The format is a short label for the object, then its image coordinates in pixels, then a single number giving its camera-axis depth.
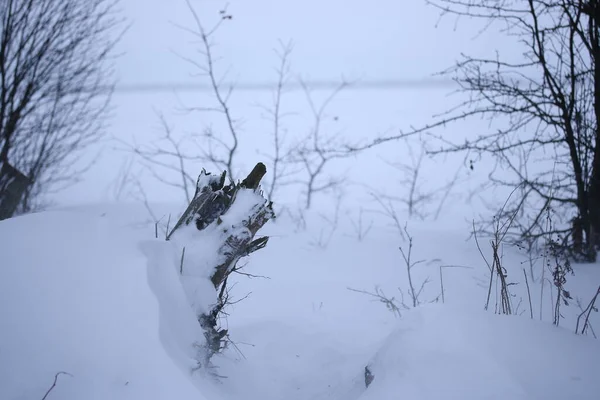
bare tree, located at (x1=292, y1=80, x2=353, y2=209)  6.96
